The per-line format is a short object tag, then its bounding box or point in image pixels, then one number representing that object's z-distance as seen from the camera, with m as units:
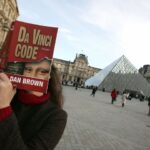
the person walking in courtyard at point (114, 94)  13.42
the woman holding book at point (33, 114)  0.87
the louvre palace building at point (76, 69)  65.76
